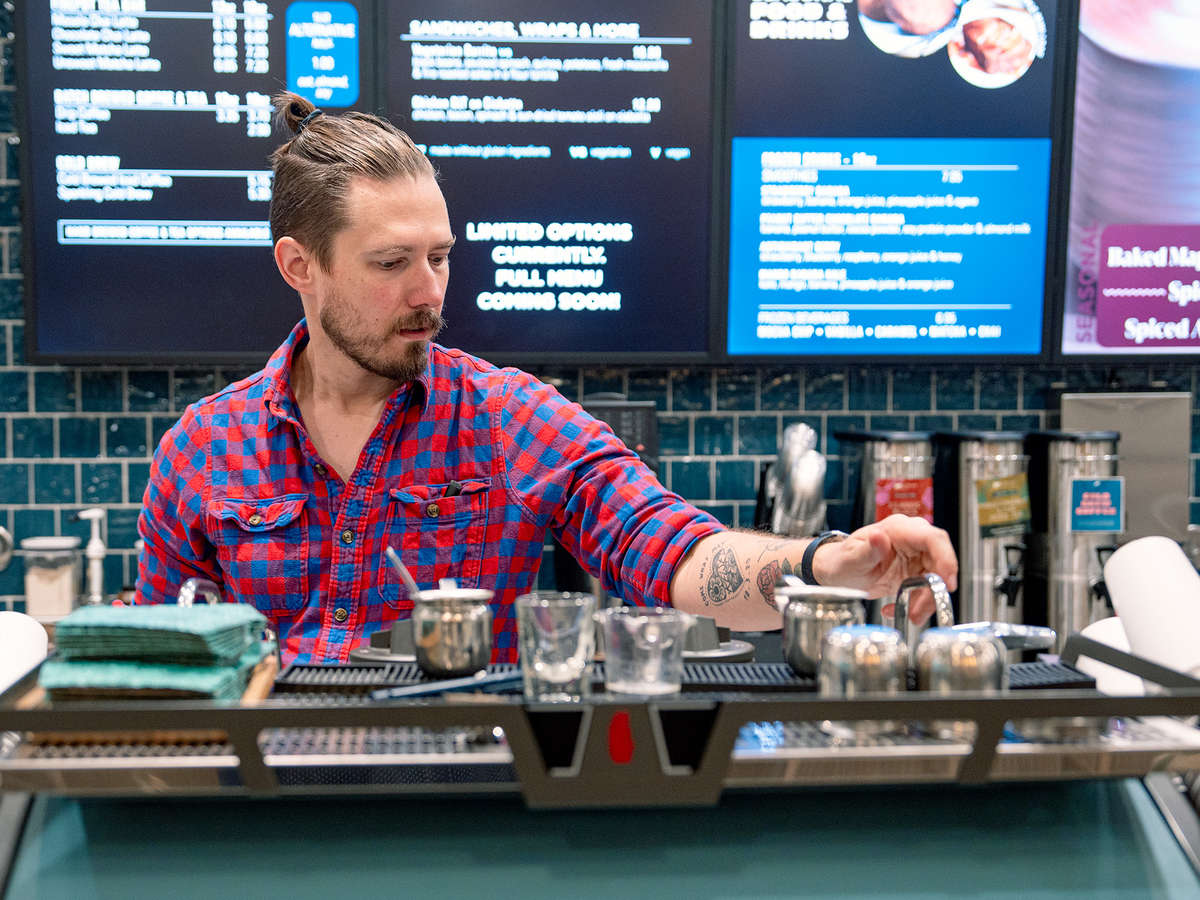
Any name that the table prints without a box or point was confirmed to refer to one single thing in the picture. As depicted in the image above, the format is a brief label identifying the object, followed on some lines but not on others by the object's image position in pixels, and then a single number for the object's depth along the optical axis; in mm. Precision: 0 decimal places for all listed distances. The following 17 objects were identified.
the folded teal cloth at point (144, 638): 967
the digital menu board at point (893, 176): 3018
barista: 1774
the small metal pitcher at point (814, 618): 1105
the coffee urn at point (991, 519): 2846
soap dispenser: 2898
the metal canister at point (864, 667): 1014
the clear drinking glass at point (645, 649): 1032
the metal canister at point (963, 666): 1018
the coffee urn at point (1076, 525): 2836
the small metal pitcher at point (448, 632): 1081
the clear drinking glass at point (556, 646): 1033
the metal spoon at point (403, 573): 1173
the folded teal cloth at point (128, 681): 948
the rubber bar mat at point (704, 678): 1090
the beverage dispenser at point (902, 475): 2885
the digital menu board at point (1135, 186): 3080
